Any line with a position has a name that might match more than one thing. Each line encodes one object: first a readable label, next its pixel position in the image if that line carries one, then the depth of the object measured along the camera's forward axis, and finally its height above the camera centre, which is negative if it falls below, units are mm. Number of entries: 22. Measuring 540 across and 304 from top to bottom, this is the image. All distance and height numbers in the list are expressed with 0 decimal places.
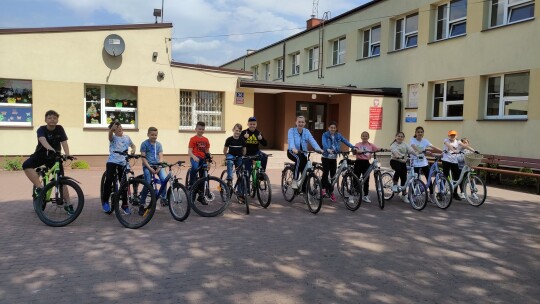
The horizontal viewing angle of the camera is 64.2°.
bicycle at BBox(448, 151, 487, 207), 8602 -924
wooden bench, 11454 -749
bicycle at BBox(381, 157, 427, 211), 8103 -1052
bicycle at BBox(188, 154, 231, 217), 7129 -1116
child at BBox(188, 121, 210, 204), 7844 -389
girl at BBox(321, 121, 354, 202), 8492 -337
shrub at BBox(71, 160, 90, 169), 13242 -1213
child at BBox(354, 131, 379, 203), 8506 -534
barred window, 14852 +696
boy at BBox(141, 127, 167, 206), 7004 -458
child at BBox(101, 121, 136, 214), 6855 -451
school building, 12836 +2255
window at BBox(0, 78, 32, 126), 12805 +644
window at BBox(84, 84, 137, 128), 13688 +692
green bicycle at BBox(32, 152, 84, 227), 6367 -1089
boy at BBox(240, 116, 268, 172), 8414 -180
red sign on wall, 17281 +638
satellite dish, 13414 +2544
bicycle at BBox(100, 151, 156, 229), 6352 -1140
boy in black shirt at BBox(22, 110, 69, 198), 6551 -377
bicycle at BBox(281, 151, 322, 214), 7598 -1012
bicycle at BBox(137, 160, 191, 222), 6754 -1060
